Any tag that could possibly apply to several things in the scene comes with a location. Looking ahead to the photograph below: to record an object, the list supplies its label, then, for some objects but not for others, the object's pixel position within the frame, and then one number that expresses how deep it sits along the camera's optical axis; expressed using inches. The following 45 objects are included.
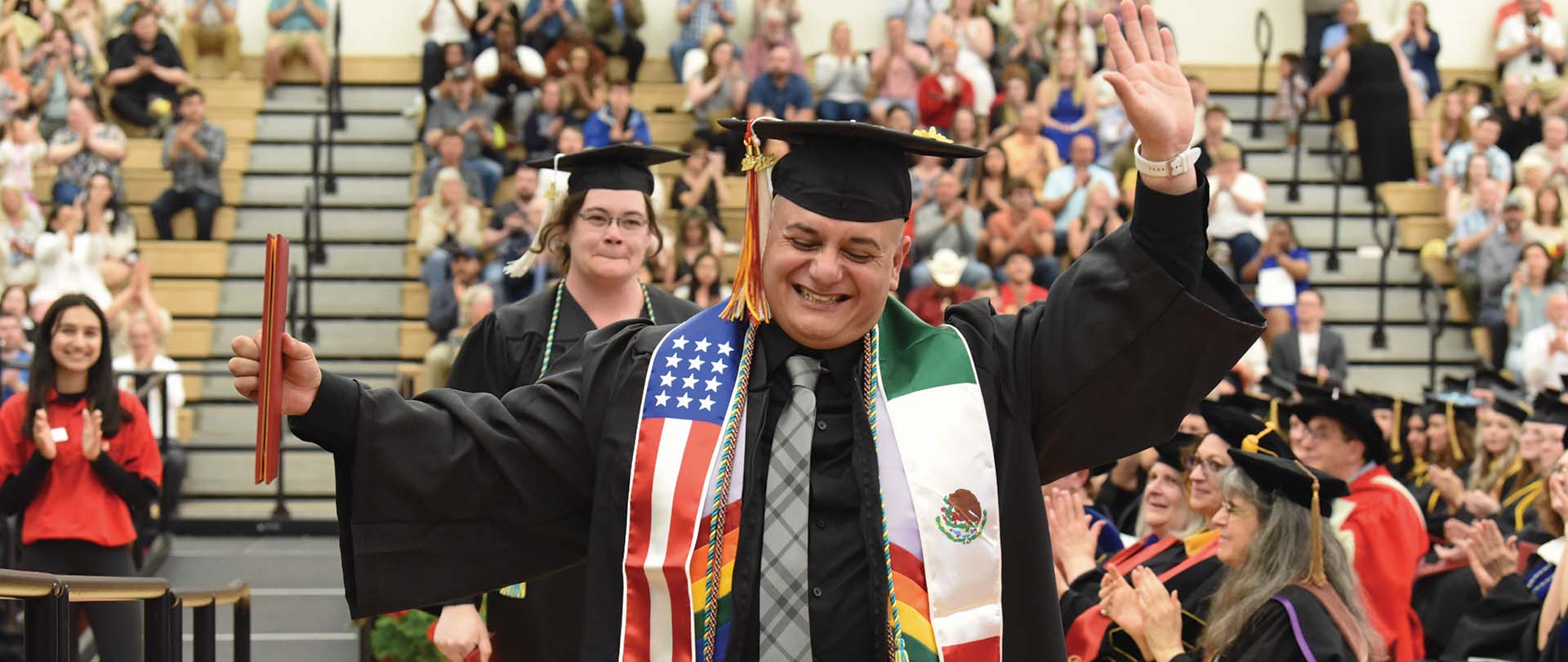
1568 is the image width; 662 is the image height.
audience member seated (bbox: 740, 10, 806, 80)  673.0
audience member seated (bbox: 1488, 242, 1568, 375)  585.3
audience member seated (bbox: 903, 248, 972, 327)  546.6
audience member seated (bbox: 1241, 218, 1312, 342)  596.4
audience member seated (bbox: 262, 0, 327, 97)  700.7
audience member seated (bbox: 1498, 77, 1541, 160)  684.7
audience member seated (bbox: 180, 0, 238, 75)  692.7
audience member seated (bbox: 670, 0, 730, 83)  700.0
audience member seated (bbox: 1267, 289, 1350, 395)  560.7
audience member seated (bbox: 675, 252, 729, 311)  527.2
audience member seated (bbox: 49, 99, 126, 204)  614.9
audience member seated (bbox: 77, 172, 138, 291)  567.5
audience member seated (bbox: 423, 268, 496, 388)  502.3
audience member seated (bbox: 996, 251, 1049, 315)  547.8
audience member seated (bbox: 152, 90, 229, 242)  625.6
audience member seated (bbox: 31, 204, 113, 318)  552.7
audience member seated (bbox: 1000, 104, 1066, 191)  628.1
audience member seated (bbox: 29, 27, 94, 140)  644.1
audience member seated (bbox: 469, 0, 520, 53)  666.8
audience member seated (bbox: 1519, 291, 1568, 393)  553.6
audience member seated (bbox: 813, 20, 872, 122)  666.8
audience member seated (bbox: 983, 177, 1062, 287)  576.1
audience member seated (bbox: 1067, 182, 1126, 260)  589.3
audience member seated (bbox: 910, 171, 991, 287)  574.6
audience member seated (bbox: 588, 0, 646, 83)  689.0
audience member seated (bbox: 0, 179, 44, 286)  563.8
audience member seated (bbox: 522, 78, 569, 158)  632.4
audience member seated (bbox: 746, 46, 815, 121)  652.1
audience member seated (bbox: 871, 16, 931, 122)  664.4
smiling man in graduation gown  143.1
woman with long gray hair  215.6
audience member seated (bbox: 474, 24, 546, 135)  650.2
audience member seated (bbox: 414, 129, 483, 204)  605.9
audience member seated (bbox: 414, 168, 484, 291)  585.3
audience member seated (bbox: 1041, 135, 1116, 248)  604.1
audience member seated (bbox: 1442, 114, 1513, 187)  653.9
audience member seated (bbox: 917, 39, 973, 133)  651.5
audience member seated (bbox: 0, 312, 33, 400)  504.1
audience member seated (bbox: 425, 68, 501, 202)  619.5
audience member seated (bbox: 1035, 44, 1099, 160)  651.5
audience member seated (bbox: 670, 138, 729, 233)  611.5
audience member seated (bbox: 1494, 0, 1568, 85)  727.1
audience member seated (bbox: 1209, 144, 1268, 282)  614.5
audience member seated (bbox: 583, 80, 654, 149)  628.4
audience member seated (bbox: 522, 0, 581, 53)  671.1
